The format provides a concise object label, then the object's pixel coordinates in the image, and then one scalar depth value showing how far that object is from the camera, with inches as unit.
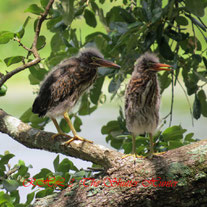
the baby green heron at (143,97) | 422.4
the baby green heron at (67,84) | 426.4
